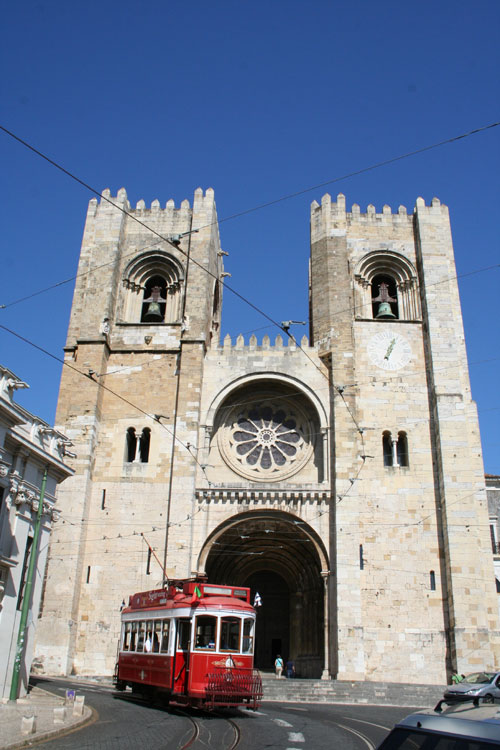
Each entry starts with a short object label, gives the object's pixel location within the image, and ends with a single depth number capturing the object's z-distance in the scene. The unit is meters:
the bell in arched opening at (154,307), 24.16
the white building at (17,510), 12.70
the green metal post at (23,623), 11.96
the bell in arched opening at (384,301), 23.66
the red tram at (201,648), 11.02
